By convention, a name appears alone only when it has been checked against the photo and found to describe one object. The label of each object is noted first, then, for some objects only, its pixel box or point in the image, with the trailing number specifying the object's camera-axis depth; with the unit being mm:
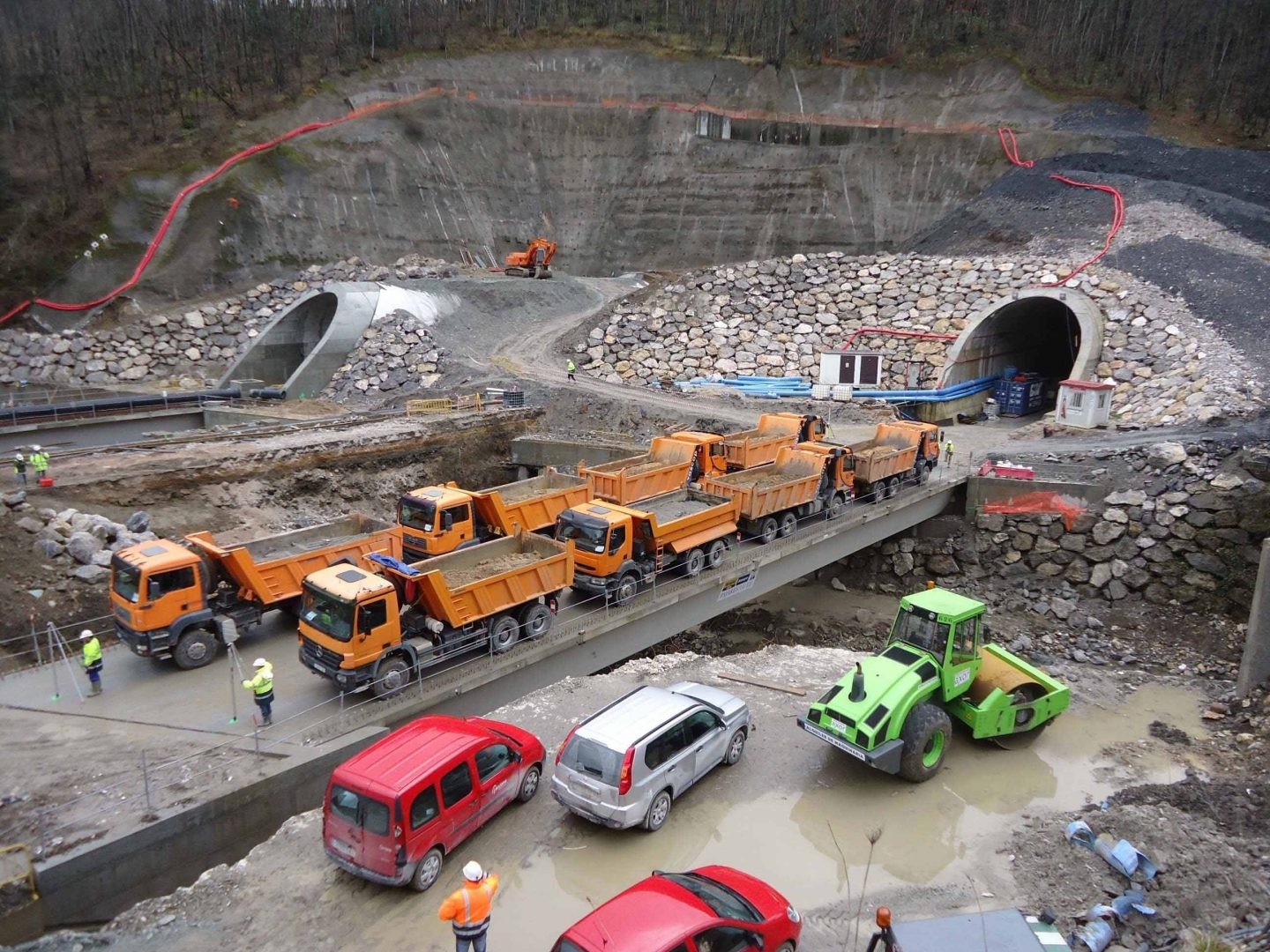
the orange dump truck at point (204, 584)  12383
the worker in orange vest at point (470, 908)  6285
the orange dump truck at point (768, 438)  20281
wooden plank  12062
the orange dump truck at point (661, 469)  17250
